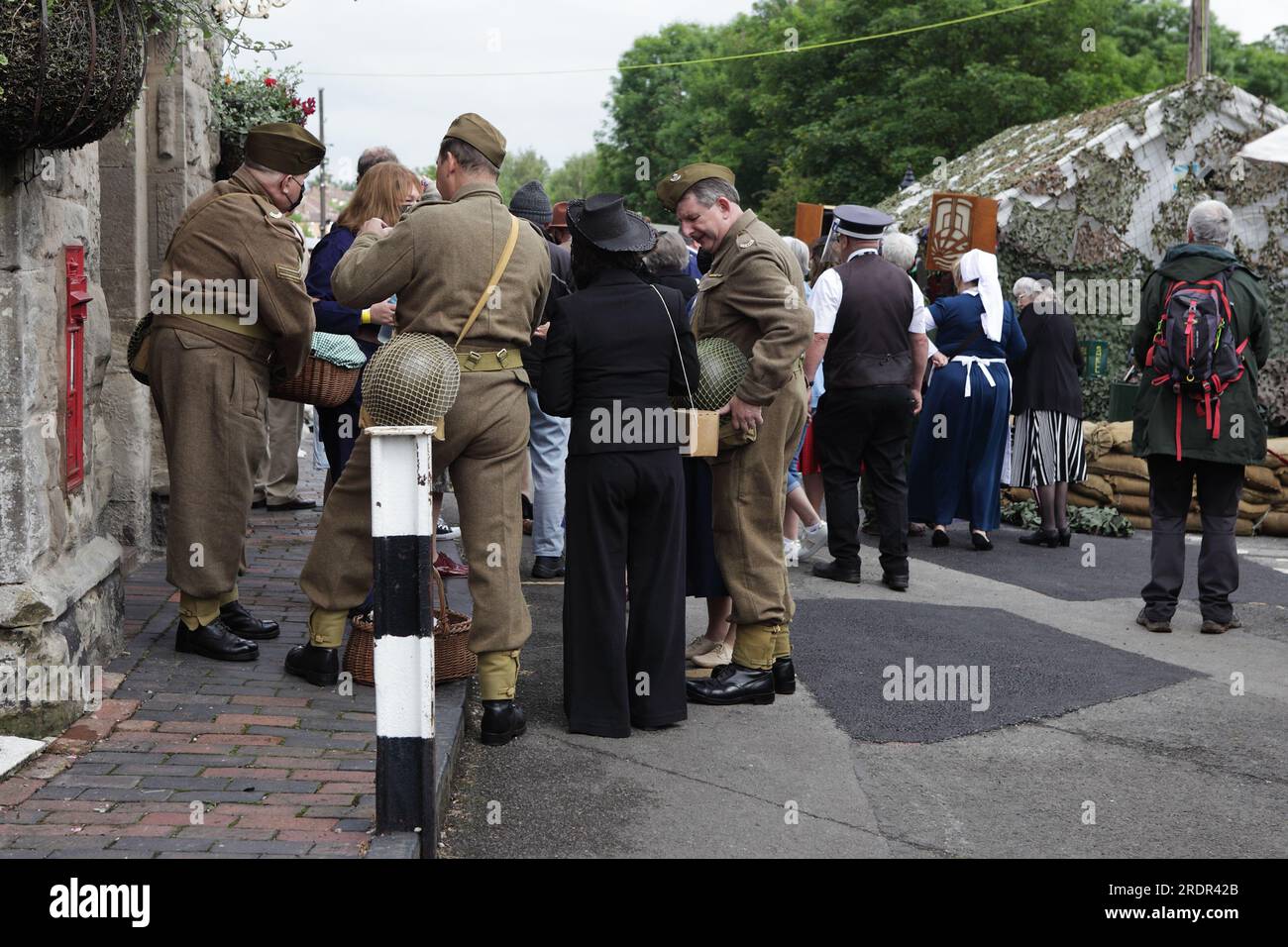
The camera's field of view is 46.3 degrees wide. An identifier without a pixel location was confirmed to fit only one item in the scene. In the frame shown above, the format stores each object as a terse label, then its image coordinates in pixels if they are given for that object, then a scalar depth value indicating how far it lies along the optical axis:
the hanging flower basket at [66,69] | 4.36
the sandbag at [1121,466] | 11.88
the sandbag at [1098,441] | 12.16
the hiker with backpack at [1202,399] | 7.84
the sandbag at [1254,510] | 11.78
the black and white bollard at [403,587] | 3.93
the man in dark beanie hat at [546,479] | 8.64
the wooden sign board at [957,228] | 11.30
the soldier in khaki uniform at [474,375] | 5.23
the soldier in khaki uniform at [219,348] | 5.79
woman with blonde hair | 6.86
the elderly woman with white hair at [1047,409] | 10.96
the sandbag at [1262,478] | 11.71
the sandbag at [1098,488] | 12.15
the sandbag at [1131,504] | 11.96
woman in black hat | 5.57
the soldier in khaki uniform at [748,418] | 6.02
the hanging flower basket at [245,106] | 9.45
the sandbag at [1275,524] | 11.73
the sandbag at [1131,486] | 11.92
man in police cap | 8.91
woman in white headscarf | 10.52
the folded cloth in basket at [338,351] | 6.30
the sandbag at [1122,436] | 12.07
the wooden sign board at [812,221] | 12.41
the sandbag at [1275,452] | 11.65
